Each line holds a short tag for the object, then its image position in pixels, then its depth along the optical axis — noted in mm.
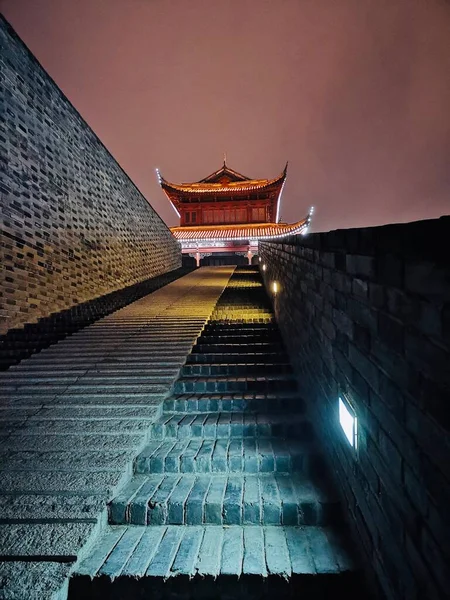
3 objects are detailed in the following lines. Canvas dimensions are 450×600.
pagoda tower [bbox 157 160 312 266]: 24328
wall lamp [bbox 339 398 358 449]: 1587
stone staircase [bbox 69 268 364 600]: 1546
